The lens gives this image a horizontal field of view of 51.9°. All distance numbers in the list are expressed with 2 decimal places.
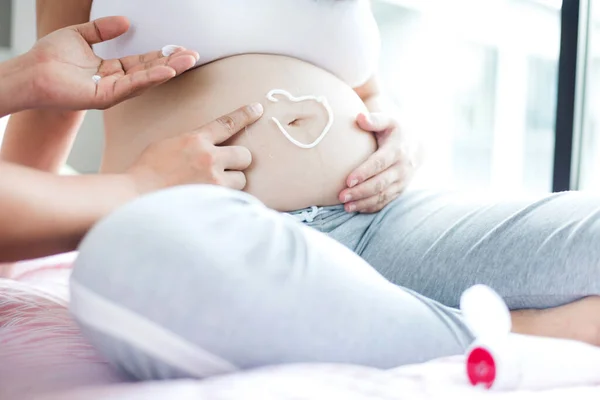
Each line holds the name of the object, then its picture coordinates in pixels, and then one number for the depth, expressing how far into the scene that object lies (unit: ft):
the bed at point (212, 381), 1.41
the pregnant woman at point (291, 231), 1.46
